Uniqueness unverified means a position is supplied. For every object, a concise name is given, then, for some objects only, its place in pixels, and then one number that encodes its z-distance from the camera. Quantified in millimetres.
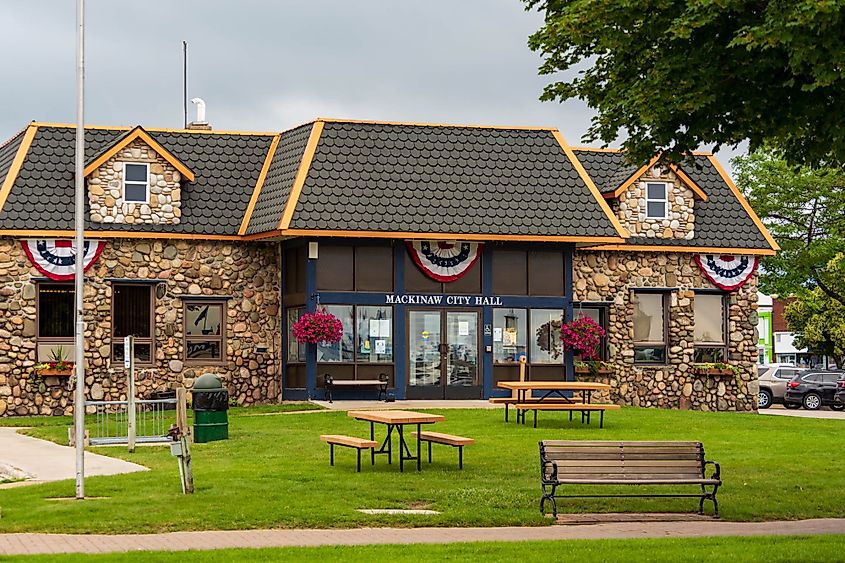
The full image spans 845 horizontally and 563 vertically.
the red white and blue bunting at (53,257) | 32281
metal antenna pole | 40781
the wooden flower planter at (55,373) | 32156
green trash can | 24078
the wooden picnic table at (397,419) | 19562
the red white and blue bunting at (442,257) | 33625
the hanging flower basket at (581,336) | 34375
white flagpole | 17156
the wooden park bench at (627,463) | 16359
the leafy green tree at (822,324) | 71125
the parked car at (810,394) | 44188
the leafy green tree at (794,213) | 51094
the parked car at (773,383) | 44406
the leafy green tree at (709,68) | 13000
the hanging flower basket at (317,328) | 32156
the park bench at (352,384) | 32925
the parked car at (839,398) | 44062
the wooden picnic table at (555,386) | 26828
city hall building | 32719
